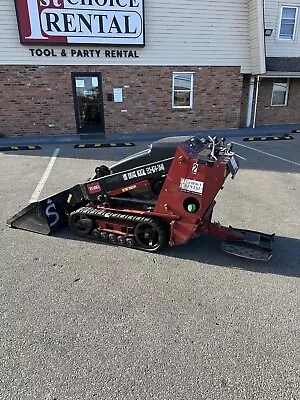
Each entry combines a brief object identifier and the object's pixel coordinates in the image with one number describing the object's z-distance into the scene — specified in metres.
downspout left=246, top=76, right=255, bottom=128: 13.59
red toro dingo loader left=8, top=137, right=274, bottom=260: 3.44
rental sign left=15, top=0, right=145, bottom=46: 10.52
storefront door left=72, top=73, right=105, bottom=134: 11.77
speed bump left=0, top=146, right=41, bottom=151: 10.02
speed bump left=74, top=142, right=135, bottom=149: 10.29
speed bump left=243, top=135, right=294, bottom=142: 11.60
